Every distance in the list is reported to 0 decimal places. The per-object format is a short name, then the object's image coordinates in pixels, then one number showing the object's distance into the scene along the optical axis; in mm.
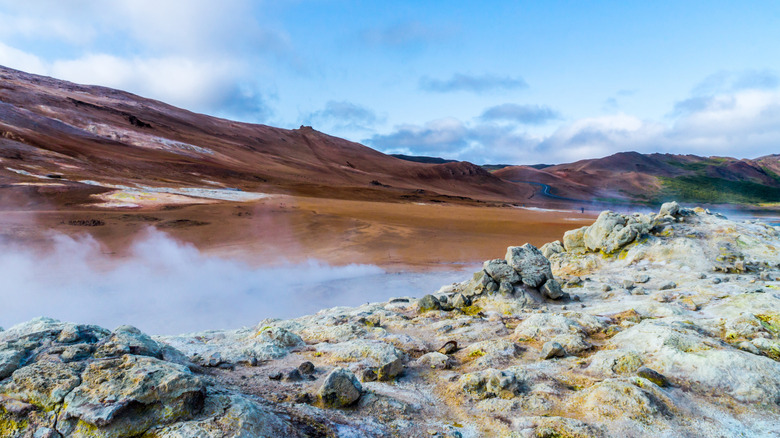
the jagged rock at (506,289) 6676
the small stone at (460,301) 6602
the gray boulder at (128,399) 2123
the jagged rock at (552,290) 6665
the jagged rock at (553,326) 4688
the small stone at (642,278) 7453
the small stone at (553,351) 4020
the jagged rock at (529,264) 6883
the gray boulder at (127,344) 2820
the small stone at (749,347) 3778
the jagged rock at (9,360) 2418
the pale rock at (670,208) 10055
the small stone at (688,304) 5417
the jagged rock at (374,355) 3750
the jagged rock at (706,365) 3158
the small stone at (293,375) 3513
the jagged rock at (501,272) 6887
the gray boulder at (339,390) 2932
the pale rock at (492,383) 3240
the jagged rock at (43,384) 2236
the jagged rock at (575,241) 10188
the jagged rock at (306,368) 3758
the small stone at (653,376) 3260
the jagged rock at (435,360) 4015
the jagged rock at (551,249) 10430
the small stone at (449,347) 4480
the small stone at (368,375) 3672
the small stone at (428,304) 6559
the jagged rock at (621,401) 2823
